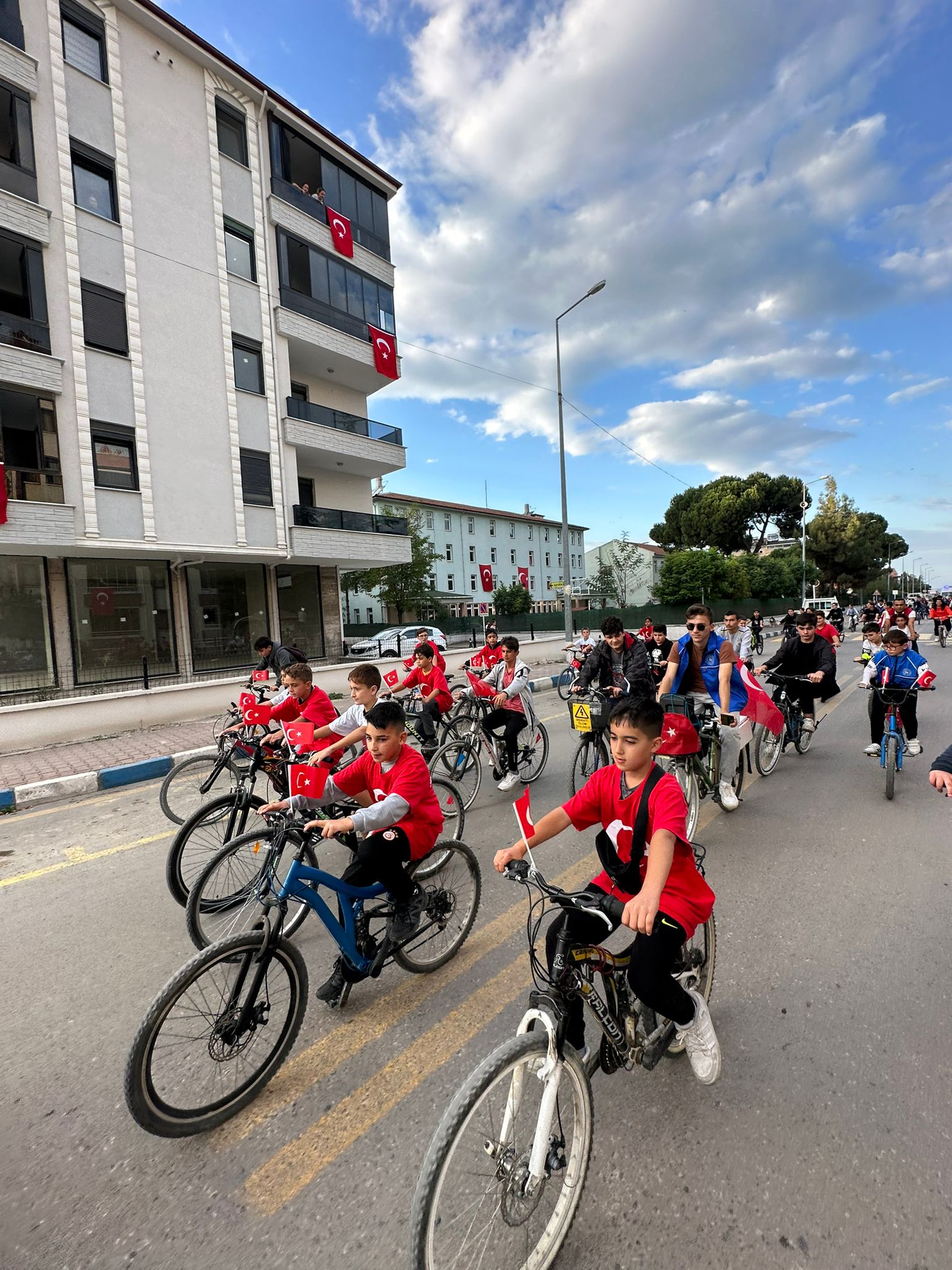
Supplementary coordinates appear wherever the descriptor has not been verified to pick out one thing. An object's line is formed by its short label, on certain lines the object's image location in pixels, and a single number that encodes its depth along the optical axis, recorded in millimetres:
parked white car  24781
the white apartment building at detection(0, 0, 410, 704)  14953
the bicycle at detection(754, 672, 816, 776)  6949
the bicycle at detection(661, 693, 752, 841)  5219
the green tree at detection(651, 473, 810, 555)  56750
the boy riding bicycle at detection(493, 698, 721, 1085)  2090
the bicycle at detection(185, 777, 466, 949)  3223
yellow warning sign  5773
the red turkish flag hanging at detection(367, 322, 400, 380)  22609
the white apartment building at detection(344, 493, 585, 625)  47281
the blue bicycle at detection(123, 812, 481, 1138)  2141
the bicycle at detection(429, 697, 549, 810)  6406
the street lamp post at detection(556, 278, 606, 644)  20125
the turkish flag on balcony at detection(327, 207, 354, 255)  21328
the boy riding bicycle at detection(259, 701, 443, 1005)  2914
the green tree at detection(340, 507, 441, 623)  37031
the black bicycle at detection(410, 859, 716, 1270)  1582
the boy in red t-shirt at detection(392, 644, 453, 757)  6852
